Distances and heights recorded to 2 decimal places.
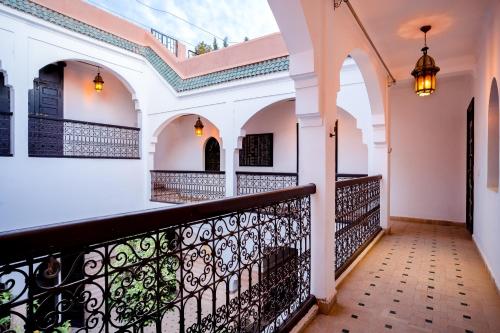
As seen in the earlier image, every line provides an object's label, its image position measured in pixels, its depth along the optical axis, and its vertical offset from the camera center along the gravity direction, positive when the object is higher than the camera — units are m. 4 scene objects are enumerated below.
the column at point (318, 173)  2.61 -0.07
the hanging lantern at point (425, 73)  3.93 +1.30
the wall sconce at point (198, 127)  9.41 +1.25
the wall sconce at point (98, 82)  7.83 +2.26
